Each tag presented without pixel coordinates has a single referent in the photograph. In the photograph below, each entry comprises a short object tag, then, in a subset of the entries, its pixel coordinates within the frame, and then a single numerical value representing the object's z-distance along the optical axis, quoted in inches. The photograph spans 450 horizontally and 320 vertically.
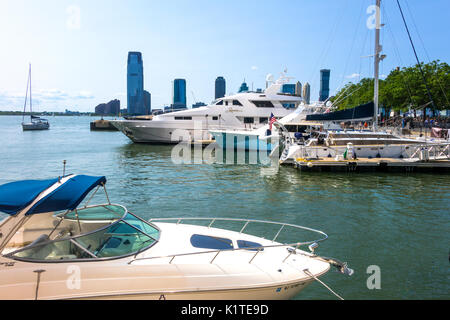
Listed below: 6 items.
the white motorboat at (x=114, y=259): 201.8
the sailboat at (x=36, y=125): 3078.2
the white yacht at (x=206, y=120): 1649.9
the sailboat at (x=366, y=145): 988.6
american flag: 1142.5
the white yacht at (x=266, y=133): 1279.5
